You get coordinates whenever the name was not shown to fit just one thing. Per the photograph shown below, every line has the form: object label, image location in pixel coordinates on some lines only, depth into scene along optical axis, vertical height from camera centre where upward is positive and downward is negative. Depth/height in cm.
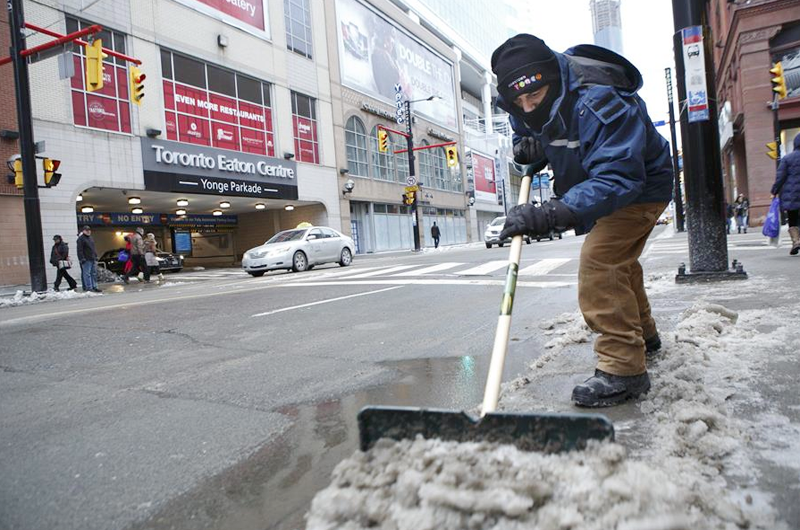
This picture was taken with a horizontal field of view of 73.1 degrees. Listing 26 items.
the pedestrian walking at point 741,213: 2094 +58
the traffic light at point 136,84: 1450 +515
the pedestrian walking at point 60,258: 1435 +54
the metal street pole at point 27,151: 1343 +327
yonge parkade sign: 2011 +398
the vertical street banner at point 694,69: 617 +187
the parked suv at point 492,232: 2448 +68
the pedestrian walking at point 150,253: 1780 +62
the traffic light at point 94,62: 1236 +491
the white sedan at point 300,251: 1588 +30
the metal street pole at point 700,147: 612 +95
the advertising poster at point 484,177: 5156 +688
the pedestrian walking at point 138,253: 1767 +66
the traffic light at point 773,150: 1756 +246
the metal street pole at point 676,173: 2875 +333
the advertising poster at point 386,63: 3253 +1328
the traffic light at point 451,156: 3057 +530
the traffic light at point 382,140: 2811 +596
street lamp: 3117 +470
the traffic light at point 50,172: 1366 +272
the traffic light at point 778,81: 1487 +403
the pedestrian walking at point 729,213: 2611 +75
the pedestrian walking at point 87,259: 1436 +46
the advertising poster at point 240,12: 2286 +1131
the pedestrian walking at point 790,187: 804 +57
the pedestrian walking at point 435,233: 3315 +107
